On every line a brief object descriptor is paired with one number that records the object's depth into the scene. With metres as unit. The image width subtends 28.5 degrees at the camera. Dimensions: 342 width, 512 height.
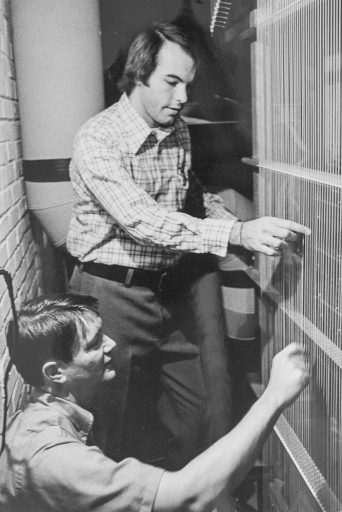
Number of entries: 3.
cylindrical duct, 1.24
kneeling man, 0.99
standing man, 1.37
